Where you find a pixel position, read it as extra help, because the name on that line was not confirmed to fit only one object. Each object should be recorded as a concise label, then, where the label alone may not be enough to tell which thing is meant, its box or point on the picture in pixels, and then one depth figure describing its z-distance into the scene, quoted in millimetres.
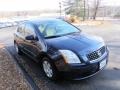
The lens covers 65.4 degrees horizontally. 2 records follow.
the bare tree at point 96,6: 16863
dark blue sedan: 2101
